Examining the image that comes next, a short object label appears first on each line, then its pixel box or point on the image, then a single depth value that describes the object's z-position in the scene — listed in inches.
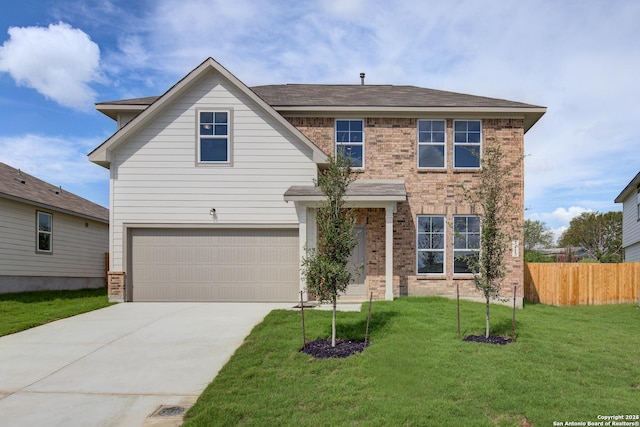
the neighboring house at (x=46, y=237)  666.8
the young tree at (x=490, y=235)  367.2
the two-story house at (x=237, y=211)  553.0
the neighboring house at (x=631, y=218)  883.2
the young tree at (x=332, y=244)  342.0
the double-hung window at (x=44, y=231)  731.4
